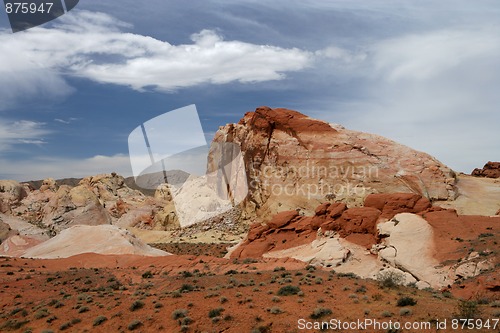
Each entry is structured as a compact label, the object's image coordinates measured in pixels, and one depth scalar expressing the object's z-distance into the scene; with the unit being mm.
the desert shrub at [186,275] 21534
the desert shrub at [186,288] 17041
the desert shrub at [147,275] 23873
